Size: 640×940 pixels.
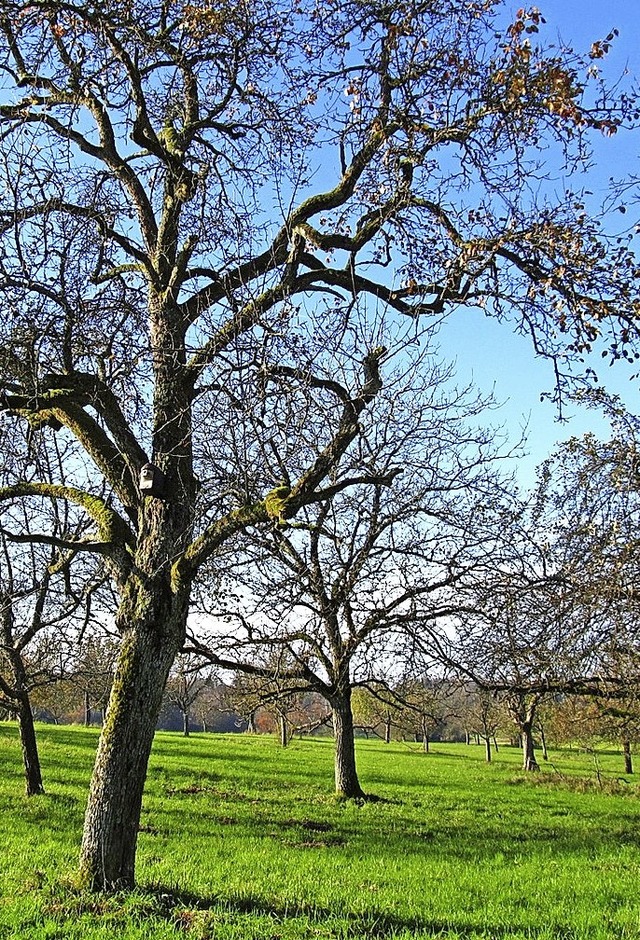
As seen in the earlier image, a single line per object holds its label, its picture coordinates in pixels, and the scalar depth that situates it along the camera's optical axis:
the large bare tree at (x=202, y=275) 5.59
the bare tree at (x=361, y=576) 7.41
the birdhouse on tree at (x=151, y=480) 7.55
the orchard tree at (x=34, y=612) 7.96
